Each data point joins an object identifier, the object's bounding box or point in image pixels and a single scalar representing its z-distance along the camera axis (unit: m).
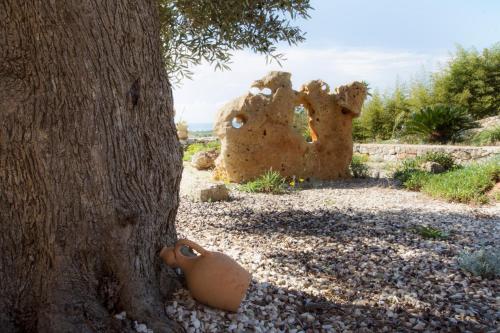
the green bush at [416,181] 8.60
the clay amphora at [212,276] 2.92
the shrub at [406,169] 9.35
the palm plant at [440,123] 13.42
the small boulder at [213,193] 7.43
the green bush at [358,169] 10.26
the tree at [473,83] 16.44
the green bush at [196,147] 13.49
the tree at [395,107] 16.87
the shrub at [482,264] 3.97
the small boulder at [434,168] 10.07
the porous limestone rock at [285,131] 9.14
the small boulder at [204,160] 12.00
